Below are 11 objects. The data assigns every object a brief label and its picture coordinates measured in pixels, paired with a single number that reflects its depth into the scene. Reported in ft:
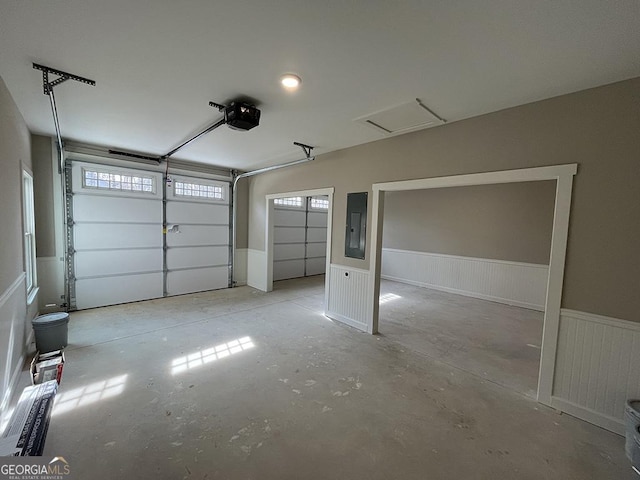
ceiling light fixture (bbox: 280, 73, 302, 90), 6.88
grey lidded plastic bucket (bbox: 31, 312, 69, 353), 9.52
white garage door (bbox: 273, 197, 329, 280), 23.81
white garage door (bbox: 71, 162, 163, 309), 14.17
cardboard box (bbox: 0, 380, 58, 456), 5.02
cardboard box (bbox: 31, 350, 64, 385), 7.64
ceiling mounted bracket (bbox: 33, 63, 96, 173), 6.76
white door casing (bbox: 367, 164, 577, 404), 7.36
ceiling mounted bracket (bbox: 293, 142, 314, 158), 13.02
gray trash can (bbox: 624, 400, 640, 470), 5.59
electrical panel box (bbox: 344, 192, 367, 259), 12.75
